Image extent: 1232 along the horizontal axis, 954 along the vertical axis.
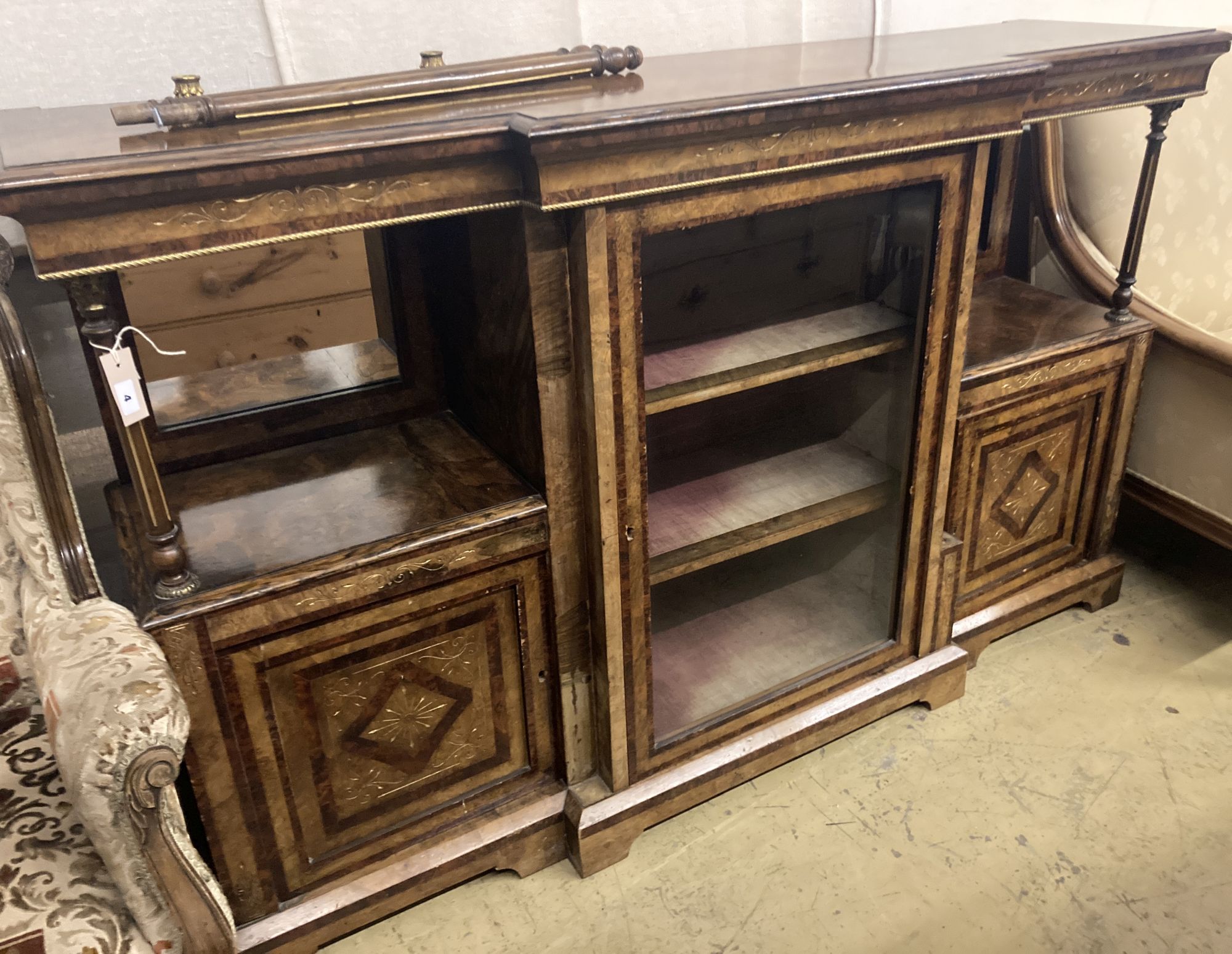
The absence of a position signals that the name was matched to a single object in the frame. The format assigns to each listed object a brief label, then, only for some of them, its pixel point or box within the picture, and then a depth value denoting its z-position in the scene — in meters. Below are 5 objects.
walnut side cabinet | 0.92
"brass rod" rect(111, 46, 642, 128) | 0.94
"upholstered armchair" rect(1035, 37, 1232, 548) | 1.62
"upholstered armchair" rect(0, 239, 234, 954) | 0.83
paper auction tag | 0.87
